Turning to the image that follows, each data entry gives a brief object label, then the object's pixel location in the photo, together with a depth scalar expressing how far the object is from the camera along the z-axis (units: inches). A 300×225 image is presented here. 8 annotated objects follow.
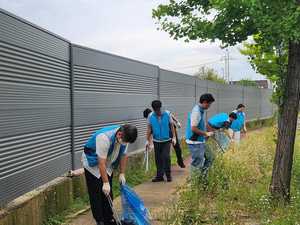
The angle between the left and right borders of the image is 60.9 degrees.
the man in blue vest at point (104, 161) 125.7
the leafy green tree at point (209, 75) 1168.9
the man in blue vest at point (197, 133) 177.0
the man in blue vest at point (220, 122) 271.1
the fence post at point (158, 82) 318.6
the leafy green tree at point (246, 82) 1630.2
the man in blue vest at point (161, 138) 226.2
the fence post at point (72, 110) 180.3
